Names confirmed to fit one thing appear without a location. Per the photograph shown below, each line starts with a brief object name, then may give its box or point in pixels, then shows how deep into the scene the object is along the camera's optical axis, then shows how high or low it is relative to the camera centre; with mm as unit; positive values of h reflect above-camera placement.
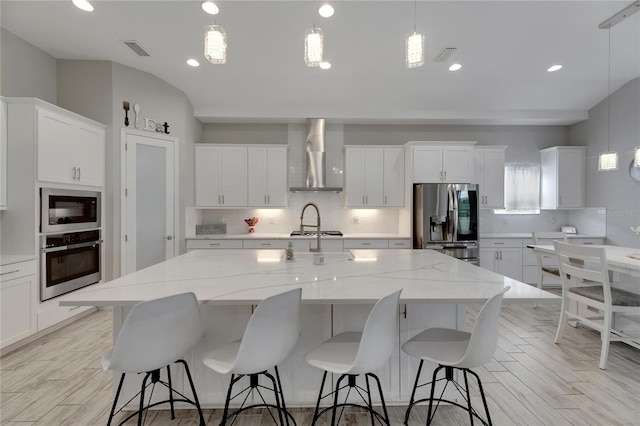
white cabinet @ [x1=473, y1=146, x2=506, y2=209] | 5359 +631
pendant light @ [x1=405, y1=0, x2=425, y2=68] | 2049 +1019
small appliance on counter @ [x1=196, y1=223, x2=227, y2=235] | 5254 -307
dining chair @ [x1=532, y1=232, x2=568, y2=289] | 4133 -455
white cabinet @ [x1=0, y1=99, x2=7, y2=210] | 3125 +527
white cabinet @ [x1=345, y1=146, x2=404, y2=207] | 5289 +554
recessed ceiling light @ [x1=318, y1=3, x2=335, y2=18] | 3072 +1909
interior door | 4289 +135
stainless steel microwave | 3293 -3
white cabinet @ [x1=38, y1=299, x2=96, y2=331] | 3238 -1080
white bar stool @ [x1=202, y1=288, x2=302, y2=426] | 1459 -606
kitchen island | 1619 -423
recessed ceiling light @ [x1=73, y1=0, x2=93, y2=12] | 3111 +1979
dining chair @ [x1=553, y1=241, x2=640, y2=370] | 2719 -759
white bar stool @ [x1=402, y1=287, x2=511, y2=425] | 1508 -720
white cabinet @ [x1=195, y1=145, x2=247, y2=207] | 5270 +550
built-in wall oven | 3287 -566
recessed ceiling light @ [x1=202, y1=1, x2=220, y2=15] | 3037 +1913
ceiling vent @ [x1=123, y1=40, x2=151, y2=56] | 3757 +1922
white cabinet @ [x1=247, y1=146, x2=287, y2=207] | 5301 +568
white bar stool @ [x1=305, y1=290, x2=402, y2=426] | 1463 -682
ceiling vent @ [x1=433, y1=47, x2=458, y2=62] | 3891 +1911
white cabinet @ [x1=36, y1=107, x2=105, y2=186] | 3279 +665
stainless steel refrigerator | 4809 -142
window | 5805 +364
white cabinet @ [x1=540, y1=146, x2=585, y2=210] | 5504 +568
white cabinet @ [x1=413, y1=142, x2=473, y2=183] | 5098 +737
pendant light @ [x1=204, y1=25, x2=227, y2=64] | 2041 +1052
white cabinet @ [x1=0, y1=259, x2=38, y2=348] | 2846 -828
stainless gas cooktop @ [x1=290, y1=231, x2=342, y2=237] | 5185 -385
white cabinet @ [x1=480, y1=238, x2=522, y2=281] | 5230 -713
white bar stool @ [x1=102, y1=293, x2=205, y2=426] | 1400 -565
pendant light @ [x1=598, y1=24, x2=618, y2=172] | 3727 +576
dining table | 2674 -432
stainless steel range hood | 5391 +897
